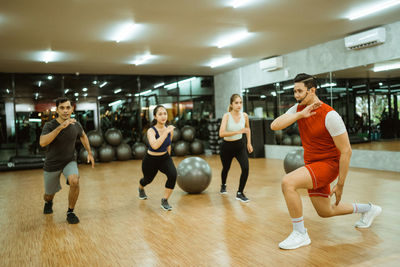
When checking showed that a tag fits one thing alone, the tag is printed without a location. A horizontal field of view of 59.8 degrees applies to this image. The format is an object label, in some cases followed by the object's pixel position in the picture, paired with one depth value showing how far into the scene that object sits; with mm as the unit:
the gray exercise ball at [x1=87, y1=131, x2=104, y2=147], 10797
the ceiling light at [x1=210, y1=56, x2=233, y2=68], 10125
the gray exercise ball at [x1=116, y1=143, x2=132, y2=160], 11352
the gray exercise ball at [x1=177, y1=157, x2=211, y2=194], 5121
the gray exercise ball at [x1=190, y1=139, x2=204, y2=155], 12312
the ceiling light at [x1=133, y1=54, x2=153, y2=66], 9194
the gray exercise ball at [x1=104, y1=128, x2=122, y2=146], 11164
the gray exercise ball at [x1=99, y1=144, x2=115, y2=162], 10938
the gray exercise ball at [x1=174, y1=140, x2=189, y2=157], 11891
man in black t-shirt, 3873
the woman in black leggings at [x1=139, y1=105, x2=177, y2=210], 4188
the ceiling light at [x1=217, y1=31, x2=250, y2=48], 7434
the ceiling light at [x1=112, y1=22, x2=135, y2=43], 6441
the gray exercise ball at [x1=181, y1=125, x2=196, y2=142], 12031
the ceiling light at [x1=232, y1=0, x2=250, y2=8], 5414
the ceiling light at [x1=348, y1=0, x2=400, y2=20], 5637
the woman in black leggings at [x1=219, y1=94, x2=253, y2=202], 4578
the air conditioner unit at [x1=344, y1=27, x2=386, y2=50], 6852
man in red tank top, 2584
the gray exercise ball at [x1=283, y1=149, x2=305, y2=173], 5923
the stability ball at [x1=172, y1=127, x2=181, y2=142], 11874
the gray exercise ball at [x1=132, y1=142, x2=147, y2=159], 11492
